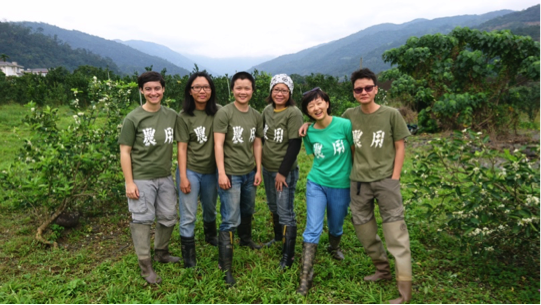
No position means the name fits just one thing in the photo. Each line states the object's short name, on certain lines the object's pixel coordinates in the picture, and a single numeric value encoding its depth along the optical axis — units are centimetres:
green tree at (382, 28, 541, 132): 941
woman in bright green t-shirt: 287
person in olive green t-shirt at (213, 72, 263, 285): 299
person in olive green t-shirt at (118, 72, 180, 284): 291
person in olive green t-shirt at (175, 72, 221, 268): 305
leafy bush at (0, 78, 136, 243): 358
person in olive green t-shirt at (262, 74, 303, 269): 308
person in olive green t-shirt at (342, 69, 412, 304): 267
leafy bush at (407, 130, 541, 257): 266
